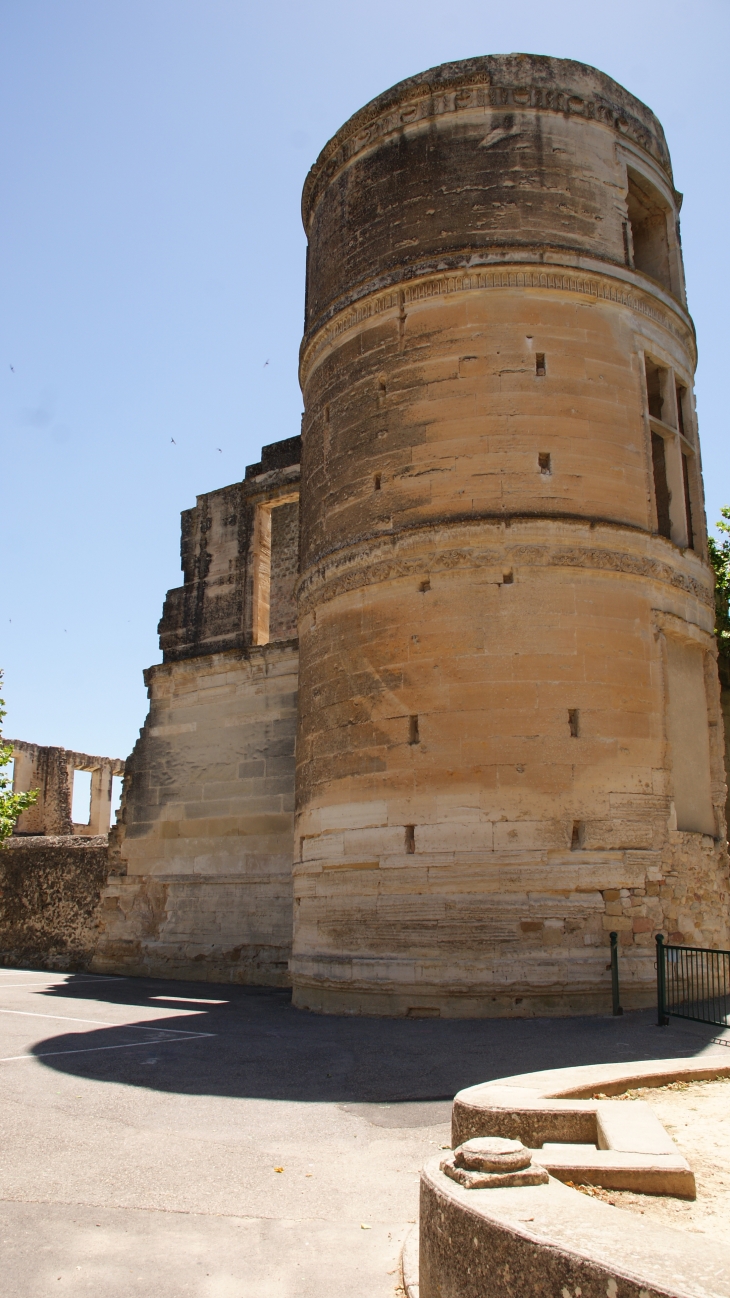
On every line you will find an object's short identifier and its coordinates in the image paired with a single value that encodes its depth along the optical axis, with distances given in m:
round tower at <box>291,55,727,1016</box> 10.41
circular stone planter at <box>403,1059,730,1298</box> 2.33
